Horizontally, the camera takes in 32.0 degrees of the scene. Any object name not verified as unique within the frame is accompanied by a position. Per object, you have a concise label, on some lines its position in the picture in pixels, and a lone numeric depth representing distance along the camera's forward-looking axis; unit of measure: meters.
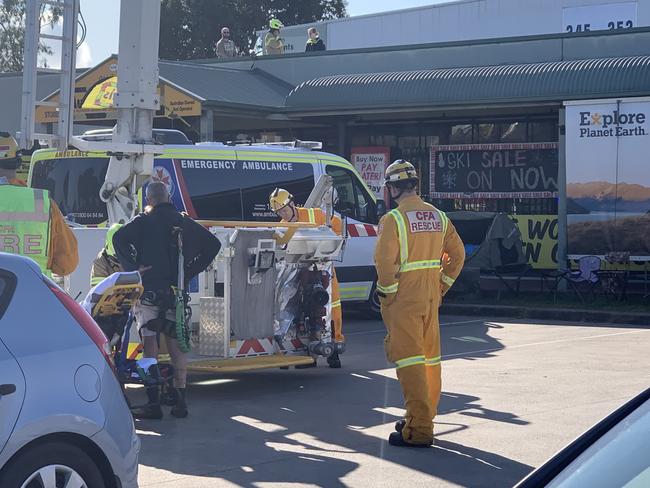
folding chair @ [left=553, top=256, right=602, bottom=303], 18.53
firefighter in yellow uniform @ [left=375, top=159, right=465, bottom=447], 8.32
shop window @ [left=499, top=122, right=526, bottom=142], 22.31
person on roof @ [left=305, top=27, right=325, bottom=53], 25.45
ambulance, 13.69
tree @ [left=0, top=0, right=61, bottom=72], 54.87
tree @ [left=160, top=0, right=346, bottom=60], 57.88
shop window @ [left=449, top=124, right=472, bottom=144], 22.88
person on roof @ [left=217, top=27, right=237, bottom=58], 27.75
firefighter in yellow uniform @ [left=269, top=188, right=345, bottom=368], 11.73
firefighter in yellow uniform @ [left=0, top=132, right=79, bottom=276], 8.09
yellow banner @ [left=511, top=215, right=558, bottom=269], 20.98
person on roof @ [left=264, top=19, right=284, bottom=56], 27.06
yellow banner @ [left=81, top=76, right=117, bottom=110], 17.52
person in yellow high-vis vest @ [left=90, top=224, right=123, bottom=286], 9.74
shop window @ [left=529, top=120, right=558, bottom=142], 21.94
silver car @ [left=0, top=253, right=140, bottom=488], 5.14
